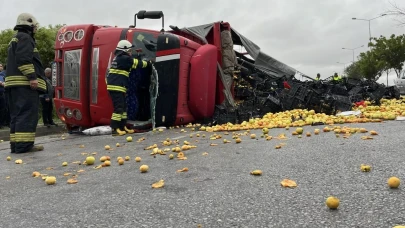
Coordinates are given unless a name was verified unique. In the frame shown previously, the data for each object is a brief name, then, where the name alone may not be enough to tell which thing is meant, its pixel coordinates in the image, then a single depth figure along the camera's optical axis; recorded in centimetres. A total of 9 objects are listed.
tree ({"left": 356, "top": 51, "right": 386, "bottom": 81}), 4963
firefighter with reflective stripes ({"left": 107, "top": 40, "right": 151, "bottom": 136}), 725
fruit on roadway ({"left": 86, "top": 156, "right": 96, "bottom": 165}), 451
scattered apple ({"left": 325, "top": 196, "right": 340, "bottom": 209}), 239
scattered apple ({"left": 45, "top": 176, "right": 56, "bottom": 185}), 358
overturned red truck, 785
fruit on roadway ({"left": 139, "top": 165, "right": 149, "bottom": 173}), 377
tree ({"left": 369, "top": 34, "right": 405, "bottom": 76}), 4575
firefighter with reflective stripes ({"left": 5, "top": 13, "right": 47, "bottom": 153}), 605
